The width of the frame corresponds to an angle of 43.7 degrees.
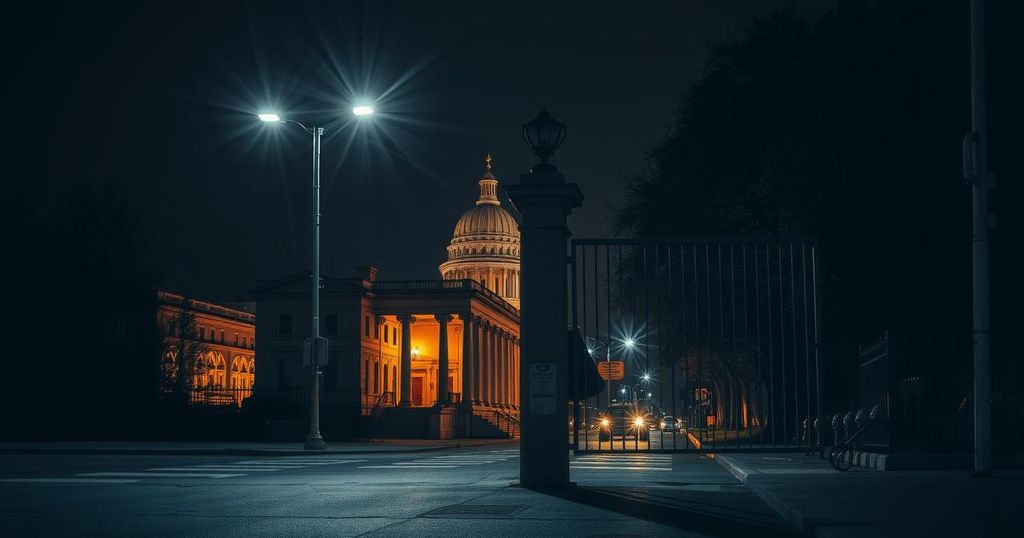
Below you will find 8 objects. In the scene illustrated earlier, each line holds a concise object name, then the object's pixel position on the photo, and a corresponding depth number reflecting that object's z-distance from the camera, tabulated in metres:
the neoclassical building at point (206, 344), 77.62
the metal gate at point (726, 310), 16.84
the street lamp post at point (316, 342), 37.06
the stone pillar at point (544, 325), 14.88
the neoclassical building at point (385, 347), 85.56
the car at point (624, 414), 52.96
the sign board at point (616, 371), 54.28
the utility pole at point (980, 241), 16.72
